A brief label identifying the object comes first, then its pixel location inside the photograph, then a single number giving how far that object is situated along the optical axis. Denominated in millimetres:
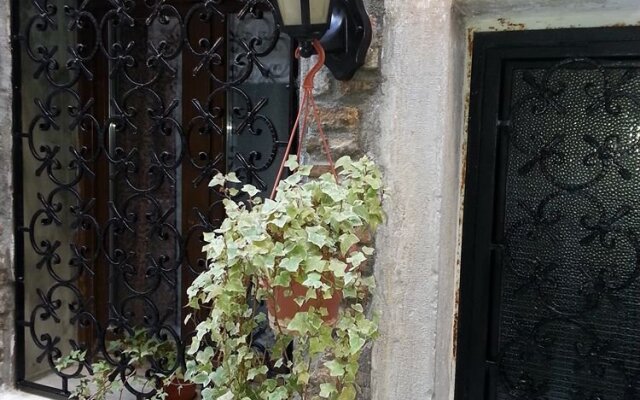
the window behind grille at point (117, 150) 2498
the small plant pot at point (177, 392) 2834
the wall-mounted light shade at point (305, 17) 1688
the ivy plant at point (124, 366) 2620
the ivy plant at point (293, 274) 1535
